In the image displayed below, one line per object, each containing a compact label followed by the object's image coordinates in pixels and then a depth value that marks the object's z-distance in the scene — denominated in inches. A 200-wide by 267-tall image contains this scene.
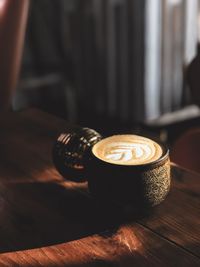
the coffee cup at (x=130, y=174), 24.2
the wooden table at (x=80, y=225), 22.5
